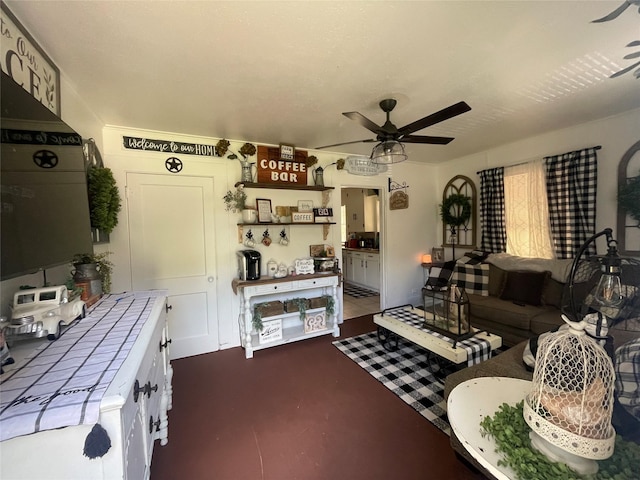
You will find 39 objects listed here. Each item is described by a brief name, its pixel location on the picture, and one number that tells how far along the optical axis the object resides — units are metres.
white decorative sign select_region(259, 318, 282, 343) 2.93
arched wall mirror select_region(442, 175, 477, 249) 3.99
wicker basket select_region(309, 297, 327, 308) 3.25
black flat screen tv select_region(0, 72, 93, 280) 0.85
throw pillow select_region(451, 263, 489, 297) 3.31
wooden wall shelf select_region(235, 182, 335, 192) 2.98
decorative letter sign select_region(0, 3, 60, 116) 1.18
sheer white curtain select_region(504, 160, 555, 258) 3.16
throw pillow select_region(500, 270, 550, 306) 2.84
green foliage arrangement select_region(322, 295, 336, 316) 3.31
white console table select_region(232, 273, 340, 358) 2.85
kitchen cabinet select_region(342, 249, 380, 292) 5.25
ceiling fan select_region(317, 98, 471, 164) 1.88
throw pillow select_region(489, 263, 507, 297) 3.19
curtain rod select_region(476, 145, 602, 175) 2.72
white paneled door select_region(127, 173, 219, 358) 2.66
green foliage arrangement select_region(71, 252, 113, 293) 1.60
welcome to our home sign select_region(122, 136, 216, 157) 2.59
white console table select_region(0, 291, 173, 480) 0.64
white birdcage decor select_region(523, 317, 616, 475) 0.69
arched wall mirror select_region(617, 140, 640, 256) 2.52
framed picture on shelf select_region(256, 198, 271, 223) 3.09
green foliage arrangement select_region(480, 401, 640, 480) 0.68
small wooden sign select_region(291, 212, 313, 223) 3.24
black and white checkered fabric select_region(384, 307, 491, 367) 2.04
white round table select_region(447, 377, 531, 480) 0.77
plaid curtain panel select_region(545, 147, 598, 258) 2.78
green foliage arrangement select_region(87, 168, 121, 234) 1.75
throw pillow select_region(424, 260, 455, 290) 3.81
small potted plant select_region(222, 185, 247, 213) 2.98
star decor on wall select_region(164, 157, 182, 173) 2.74
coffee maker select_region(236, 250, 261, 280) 2.90
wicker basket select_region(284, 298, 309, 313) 3.11
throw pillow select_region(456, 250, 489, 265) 3.55
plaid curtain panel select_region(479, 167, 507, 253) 3.54
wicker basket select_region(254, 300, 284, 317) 2.96
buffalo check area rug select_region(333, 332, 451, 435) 1.98
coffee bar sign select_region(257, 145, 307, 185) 3.07
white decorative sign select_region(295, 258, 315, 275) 3.24
